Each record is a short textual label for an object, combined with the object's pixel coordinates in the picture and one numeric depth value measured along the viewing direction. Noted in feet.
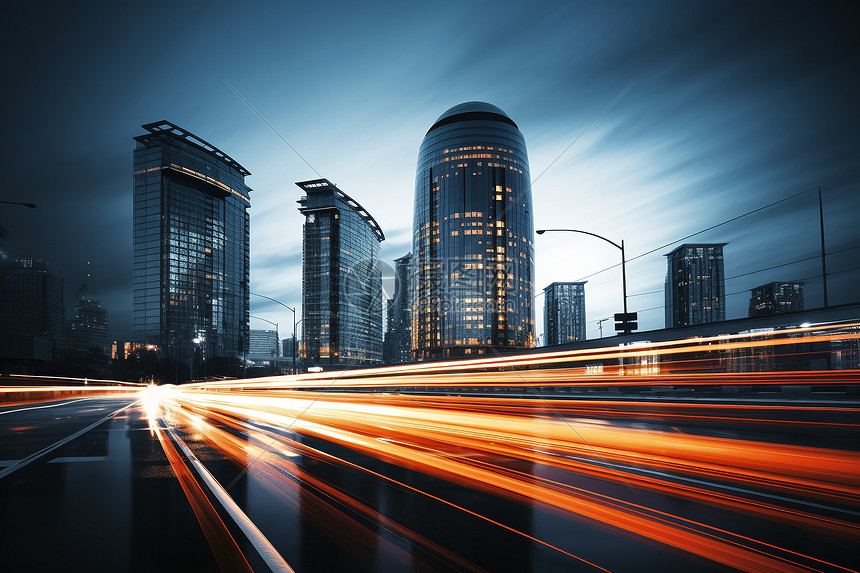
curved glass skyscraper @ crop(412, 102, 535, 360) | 537.24
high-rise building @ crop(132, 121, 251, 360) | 505.25
